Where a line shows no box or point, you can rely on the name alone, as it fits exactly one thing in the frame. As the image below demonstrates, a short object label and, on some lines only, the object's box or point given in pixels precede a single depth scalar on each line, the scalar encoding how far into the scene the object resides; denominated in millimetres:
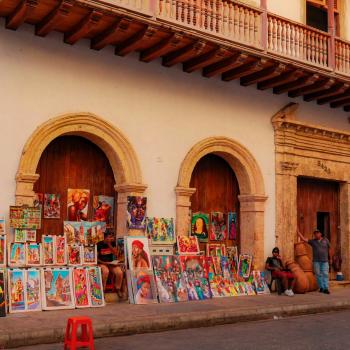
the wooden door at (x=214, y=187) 13062
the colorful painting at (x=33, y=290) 9281
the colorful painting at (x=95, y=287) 10031
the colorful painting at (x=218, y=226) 13164
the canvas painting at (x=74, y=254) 10359
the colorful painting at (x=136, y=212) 11180
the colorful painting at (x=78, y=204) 11078
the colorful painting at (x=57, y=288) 9484
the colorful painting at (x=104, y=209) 11428
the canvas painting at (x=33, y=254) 9805
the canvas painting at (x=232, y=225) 13461
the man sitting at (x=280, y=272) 12766
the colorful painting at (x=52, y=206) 10758
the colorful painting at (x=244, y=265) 12812
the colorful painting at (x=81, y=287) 9824
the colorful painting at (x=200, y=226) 12828
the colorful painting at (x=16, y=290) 9094
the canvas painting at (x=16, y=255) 9634
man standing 13469
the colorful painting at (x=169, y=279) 10945
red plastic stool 6617
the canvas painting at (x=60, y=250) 10168
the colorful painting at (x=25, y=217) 9742
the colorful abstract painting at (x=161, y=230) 11531
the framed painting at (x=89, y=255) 10555
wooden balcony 9867
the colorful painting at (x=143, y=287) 10555
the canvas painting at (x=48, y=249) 10047
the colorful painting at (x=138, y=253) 10797
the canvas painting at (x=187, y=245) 11812
